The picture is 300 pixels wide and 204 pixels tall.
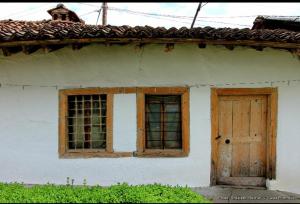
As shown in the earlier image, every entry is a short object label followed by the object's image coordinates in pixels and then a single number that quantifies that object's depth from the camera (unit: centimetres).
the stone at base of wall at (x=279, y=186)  781
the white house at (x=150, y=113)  782
